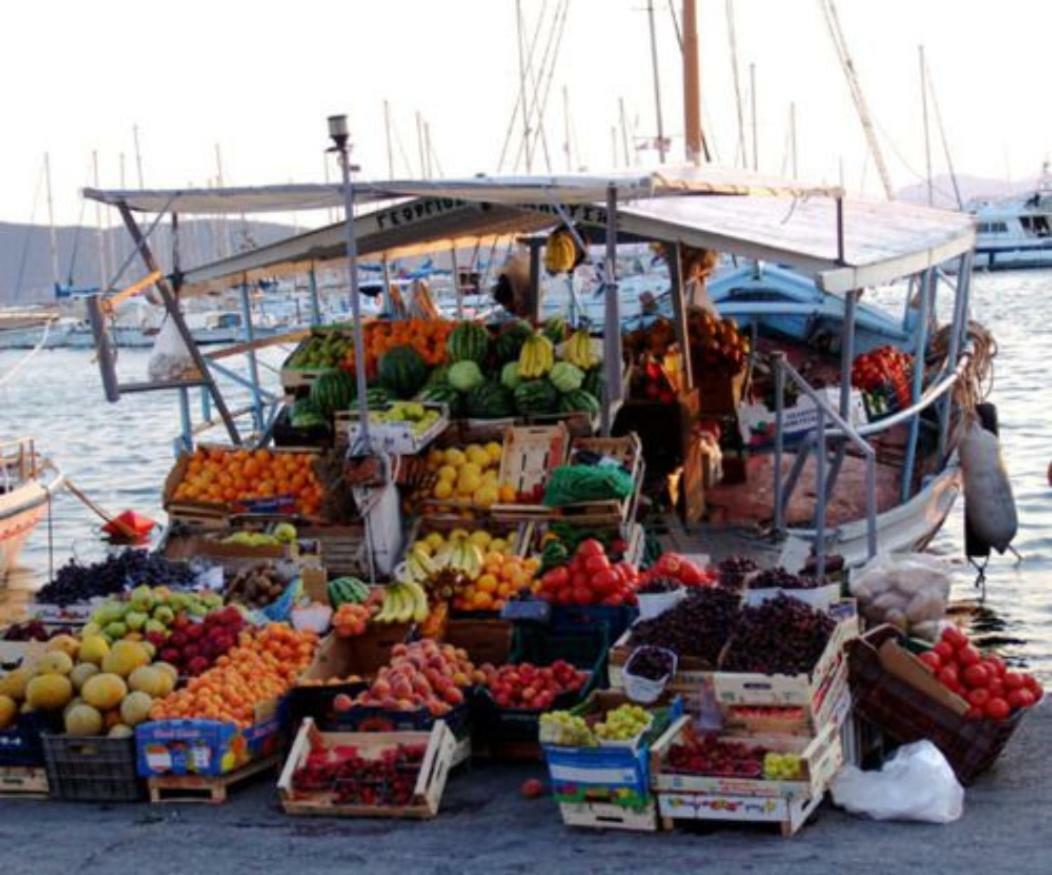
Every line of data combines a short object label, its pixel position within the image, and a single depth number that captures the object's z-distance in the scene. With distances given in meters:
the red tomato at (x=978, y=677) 8.27
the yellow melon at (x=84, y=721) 8.41
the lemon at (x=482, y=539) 11.07
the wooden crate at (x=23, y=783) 8.55
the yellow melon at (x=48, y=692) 8.53
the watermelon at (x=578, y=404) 12.20
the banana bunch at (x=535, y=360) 12.38
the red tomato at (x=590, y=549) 9.52
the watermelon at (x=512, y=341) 12.83
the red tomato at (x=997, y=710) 8.08
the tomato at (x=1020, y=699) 8.16
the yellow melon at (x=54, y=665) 8.67
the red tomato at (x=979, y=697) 8.15
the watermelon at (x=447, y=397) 12.38
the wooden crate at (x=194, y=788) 8.29
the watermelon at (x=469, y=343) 12.80
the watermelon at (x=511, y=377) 12.43
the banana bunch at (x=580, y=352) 12.58
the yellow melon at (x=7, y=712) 8.59
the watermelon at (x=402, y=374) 12.96
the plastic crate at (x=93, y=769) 8.37
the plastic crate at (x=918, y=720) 8.08
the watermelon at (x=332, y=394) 12.97
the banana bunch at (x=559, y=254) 13.02
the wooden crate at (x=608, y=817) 7.54
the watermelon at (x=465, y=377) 12.47
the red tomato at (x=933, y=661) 8.30
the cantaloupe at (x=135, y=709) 8.36
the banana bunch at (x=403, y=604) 9.50
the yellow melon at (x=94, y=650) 8.75
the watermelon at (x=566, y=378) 12.29
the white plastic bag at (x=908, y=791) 7.48
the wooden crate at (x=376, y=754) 7.89
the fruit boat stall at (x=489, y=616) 7.78
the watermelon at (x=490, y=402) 12.27
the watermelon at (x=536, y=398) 12.18
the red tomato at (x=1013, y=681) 8.25
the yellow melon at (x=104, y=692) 8.43
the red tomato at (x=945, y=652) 8.41
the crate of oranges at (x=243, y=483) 12.02
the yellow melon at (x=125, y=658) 8.65
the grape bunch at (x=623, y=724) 7.60
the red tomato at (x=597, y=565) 9.39
